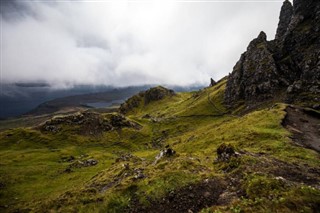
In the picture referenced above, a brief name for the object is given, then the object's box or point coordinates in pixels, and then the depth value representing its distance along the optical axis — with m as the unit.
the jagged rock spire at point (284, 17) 184.65
